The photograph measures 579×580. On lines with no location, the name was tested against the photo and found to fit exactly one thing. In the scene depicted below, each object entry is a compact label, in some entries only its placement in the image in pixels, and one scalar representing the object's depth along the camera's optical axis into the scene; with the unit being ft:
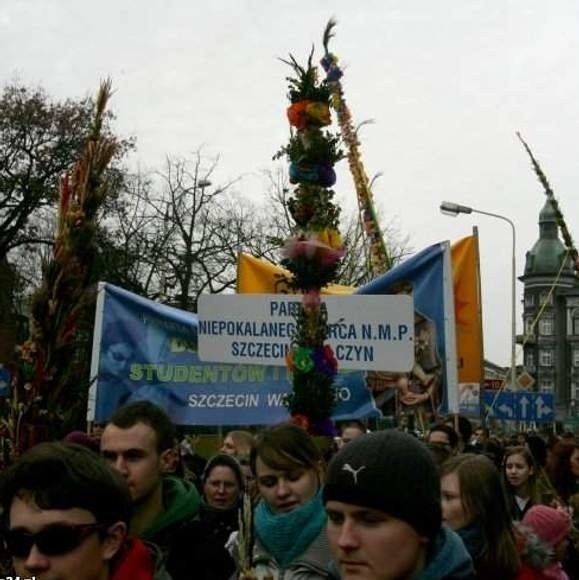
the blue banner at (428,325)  30.50
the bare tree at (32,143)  104.32
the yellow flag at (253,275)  38.73
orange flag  35.65
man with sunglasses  8.82
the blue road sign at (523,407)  67.31
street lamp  83.94
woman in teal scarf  12.52
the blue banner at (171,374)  34.96
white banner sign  20.94
